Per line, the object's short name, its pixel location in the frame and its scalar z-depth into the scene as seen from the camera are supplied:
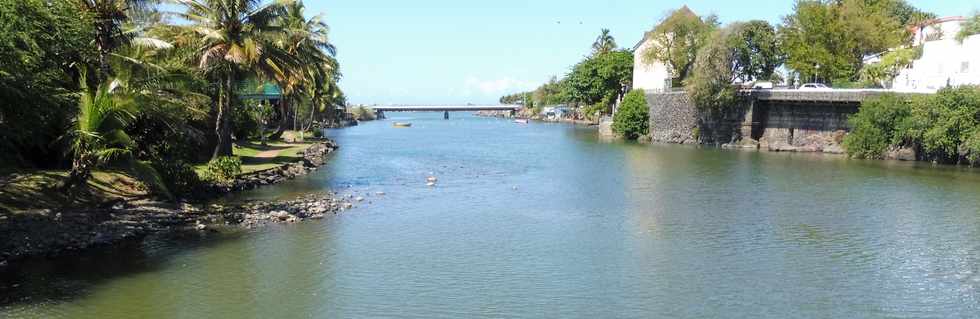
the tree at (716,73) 65.61
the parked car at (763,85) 70.11
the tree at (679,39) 78.88
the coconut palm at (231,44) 35.06
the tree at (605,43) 125.94
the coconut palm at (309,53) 45.81
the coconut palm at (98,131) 22.94
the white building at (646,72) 89.94
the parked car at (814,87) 62.34
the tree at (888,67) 66.44
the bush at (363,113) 166.48
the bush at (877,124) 52.88
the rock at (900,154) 53.25
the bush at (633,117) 79.38
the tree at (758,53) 75.19
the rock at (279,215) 27.29
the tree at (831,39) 71.19
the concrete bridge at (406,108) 194.75
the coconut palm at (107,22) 26.61
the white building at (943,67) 55.41
